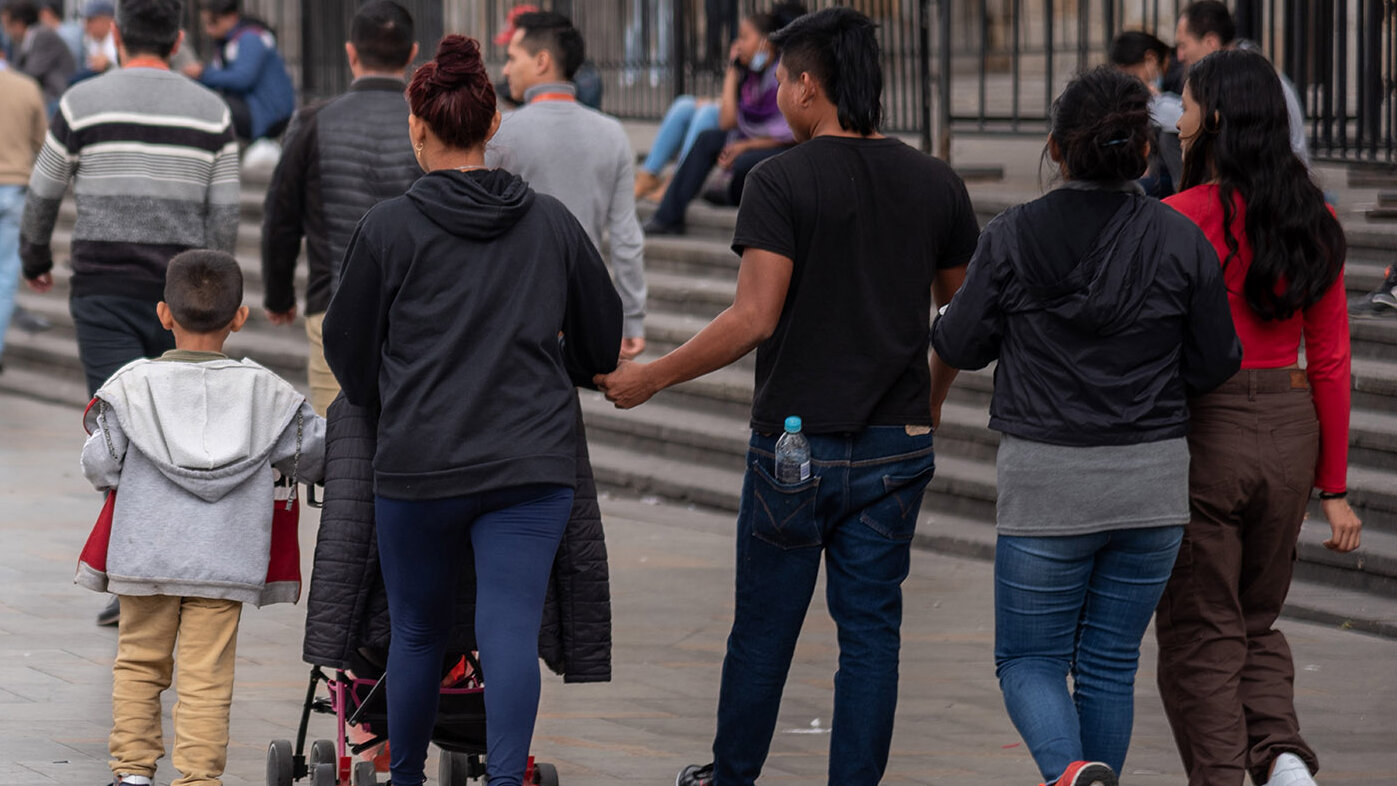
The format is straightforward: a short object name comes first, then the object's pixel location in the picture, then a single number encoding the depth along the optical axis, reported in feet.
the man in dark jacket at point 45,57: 108.58
